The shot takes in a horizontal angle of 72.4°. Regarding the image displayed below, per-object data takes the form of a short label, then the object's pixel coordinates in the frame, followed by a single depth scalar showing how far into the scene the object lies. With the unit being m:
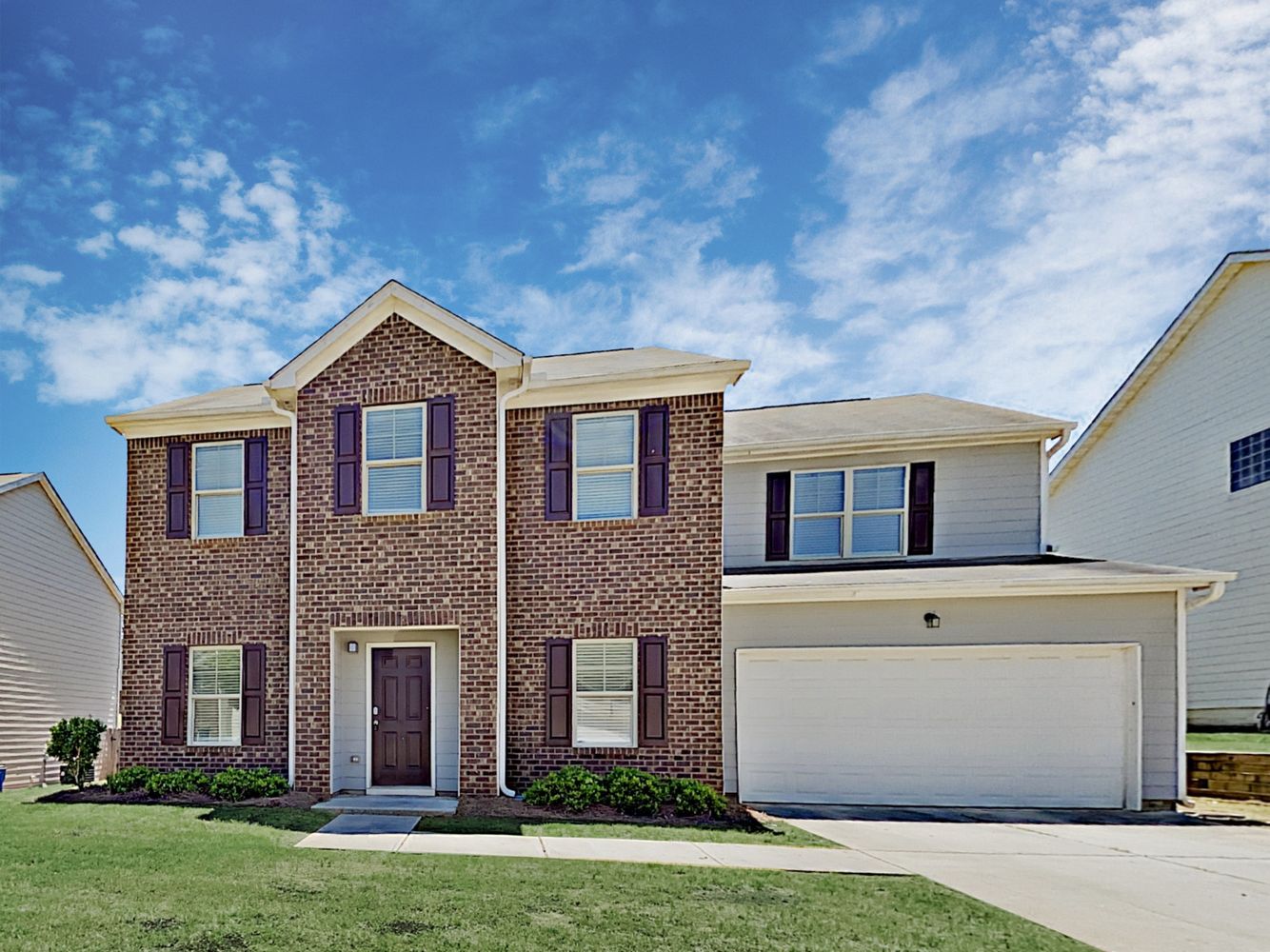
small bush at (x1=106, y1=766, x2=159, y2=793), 12.10
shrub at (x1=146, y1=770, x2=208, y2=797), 11.75
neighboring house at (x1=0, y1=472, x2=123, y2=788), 16.56
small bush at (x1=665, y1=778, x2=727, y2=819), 10.88
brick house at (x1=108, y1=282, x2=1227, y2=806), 11.89
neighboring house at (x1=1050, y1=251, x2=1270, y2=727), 16.67
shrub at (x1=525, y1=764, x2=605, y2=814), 10.92
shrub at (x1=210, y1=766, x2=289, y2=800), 11.48
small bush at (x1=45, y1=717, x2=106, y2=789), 13.26
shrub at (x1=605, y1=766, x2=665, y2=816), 10.91
